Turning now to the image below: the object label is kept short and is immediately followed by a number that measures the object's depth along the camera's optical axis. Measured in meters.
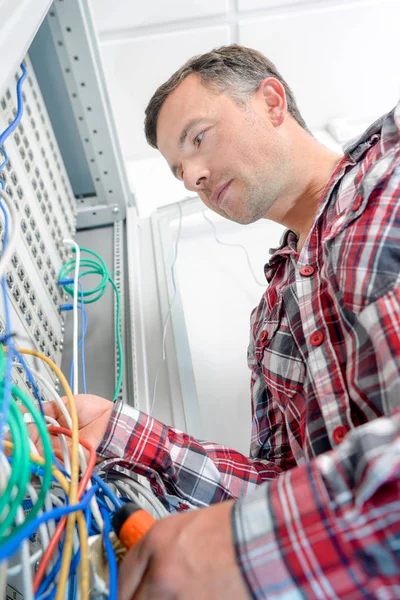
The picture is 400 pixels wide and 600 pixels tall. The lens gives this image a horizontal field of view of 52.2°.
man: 0.37
